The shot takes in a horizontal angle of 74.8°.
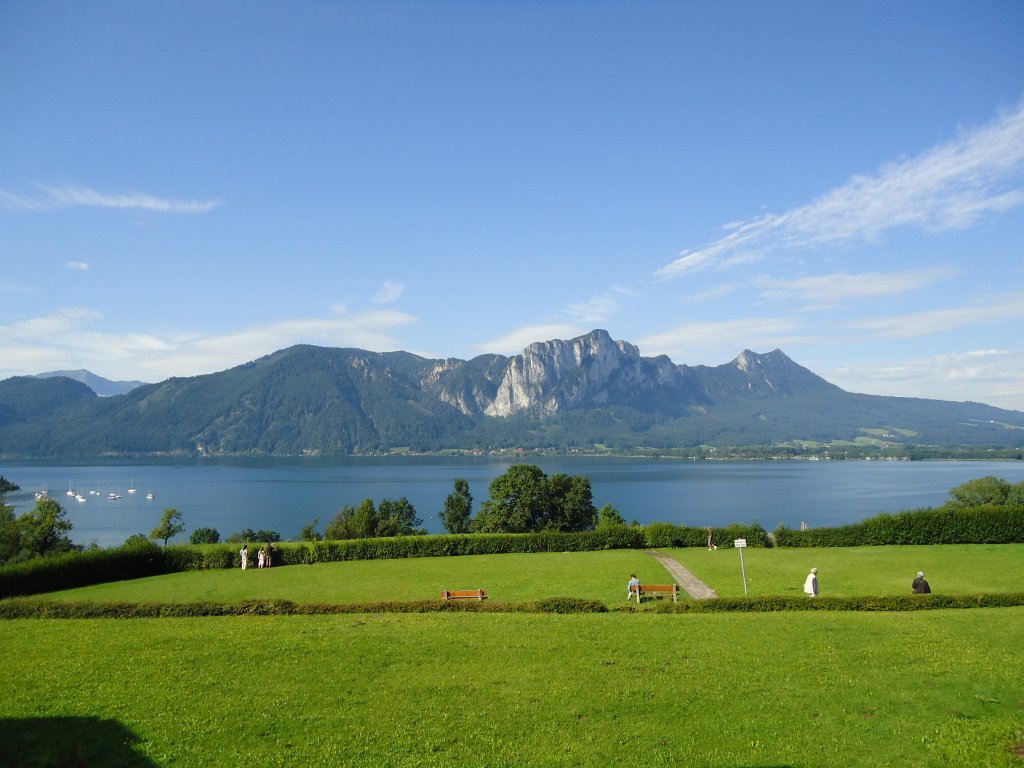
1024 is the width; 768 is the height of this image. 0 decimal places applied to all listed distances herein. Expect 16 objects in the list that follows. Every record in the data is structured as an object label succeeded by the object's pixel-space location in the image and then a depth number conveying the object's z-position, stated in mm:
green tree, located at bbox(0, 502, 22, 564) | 57719
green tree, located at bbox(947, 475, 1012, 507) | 83750
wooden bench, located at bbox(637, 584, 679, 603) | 25844
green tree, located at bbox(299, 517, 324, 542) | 70406
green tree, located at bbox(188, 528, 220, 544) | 85625
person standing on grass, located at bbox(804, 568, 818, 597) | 23188
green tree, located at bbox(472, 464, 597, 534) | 65125
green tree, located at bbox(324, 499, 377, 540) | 72662
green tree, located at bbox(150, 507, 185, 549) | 69812
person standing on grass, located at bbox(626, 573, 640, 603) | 24938
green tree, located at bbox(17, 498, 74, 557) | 58750
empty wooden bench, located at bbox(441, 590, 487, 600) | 25734
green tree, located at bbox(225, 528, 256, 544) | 85169
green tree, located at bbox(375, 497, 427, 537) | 77125
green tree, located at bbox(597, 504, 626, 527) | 68912
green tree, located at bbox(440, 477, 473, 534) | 80188
